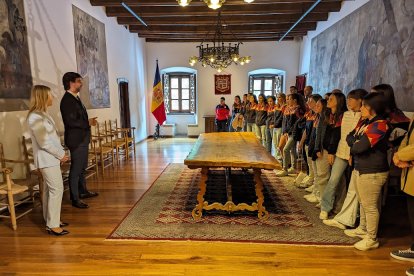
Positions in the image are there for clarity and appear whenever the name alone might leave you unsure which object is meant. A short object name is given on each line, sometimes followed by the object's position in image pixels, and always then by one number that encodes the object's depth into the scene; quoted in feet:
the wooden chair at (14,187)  10.16
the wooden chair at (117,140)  20.60
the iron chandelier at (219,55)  18.01
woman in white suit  9.32
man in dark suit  11.83
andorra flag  32.19
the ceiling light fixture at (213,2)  9.75
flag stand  33.88
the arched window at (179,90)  35.19
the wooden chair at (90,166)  14.52
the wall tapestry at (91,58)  18.58
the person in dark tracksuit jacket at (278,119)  18.58
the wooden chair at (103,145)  17.83
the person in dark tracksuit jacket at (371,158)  8.15
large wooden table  10.34
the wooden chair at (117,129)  22.32
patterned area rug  9.75
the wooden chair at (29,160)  11.79
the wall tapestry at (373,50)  13.78
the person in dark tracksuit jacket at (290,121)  15.94
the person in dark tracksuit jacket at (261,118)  21.89
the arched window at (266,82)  35.19
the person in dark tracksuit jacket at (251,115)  23.84
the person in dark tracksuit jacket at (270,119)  20.47
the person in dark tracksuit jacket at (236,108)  28.08
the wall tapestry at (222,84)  34.53
